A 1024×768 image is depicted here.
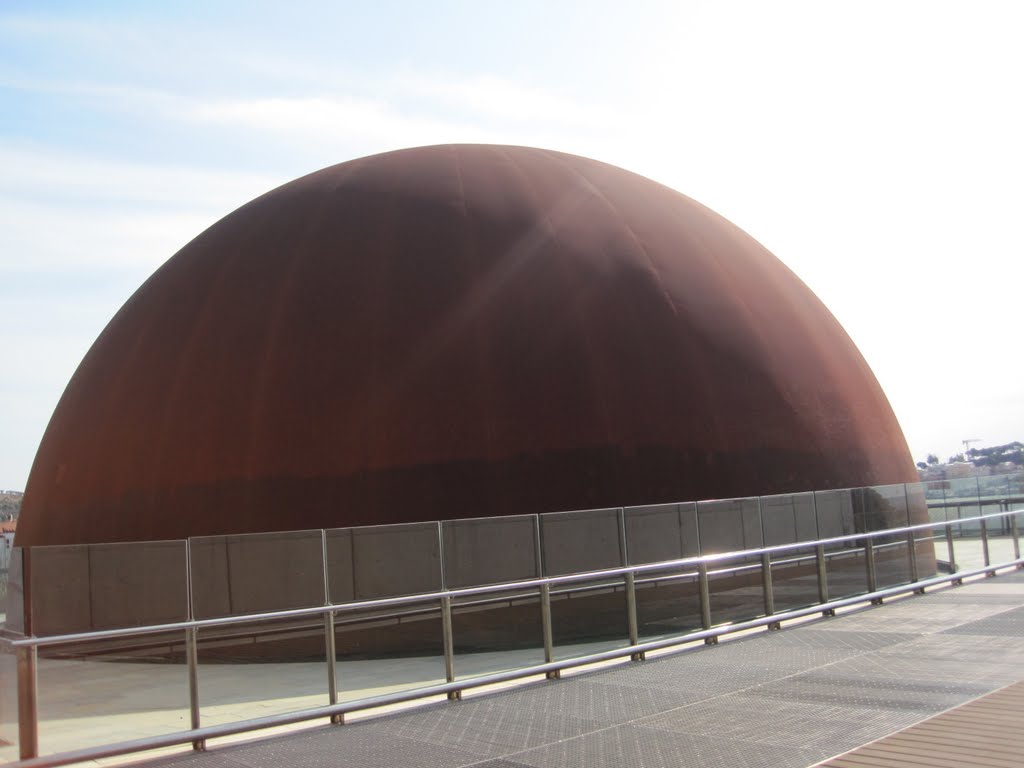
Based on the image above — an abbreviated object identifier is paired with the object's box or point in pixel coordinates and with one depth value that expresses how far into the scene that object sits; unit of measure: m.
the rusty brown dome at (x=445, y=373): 15.08
